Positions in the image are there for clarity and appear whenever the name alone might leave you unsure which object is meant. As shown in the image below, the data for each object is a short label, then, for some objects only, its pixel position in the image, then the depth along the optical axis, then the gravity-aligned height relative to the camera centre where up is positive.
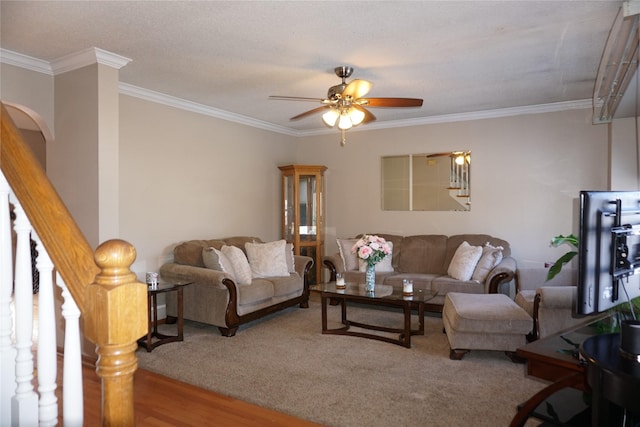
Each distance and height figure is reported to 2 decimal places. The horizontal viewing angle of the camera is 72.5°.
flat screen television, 1.41 -0.16
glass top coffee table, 4.16 -0.97
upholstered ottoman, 3.64 -1.05
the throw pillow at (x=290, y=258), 5.51 -0.71
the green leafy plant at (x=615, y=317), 2.03 -0.57
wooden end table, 4.01 -1.16
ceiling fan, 3.69 +0.85
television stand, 1.22 -0.51
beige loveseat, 4.41 -0.92
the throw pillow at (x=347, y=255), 5.90 -0.71
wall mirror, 5.96 +0.30
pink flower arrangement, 4.66 -0.50
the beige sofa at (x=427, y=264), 5.02 -0.80
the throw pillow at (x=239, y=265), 4.76 -0.68
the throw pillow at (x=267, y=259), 5.26 -0.69
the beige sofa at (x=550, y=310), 3.45 -0.89
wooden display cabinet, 6.66 -0.11
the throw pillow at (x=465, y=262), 5.09 -0.70
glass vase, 4.68 -0.80
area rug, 2.83 -1.35
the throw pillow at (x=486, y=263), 4.99 -0.69
